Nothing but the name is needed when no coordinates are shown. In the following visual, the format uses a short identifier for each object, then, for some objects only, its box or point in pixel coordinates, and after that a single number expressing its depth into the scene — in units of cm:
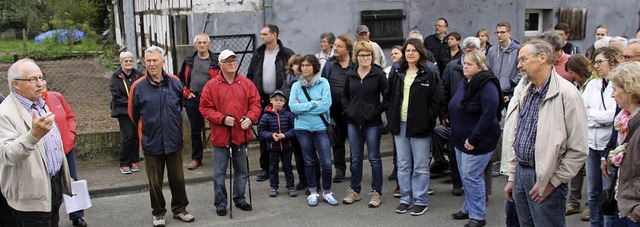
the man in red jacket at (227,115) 642
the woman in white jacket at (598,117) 547
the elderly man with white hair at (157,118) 600
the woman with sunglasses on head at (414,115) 624
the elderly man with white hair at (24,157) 420
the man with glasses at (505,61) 820
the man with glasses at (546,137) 411
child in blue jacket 710
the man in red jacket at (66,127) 566
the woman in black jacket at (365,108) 662
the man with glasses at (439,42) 966
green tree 4322
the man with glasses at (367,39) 856
